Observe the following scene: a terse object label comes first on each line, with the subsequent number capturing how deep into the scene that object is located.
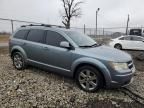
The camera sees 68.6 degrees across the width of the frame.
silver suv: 2.82
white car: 8.46
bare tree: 14.84
